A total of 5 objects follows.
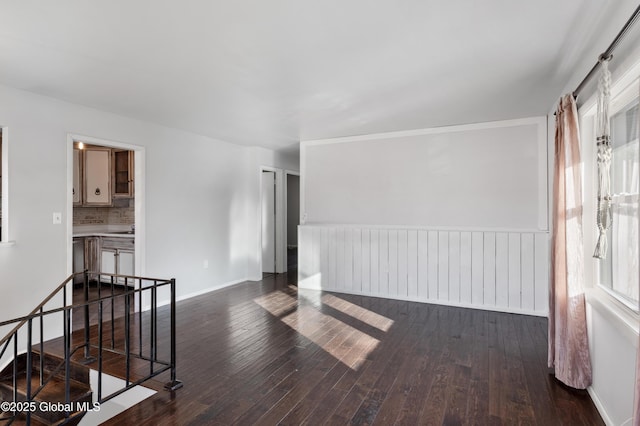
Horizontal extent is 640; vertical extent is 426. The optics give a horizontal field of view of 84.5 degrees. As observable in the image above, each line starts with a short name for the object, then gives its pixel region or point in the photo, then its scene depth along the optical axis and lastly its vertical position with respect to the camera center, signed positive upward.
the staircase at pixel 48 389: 2.64 -1.45
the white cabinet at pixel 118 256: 5.40 -0.67
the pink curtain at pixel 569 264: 2.37 -0.35
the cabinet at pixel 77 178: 5.67 +0.57
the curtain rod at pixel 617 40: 1.58 +0.87
